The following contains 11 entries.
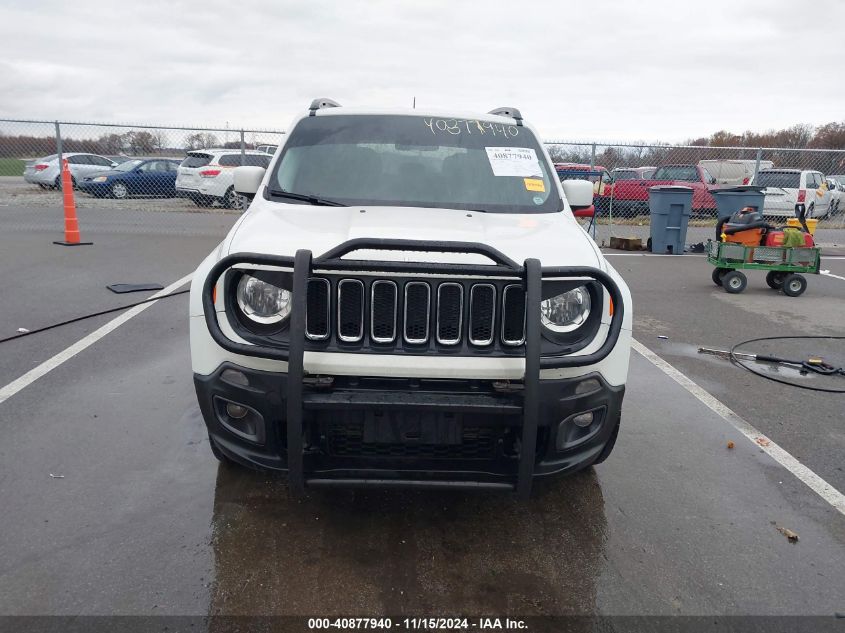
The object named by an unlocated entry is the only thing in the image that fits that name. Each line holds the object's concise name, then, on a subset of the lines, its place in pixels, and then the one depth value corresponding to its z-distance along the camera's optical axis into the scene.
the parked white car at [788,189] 18.48
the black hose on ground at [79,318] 5.88
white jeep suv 2.62
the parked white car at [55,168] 23.25
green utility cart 8.87
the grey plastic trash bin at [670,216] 12.84
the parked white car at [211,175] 18.52
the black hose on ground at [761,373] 5.32
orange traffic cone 11.66
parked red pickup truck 18.02
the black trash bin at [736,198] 11.10
